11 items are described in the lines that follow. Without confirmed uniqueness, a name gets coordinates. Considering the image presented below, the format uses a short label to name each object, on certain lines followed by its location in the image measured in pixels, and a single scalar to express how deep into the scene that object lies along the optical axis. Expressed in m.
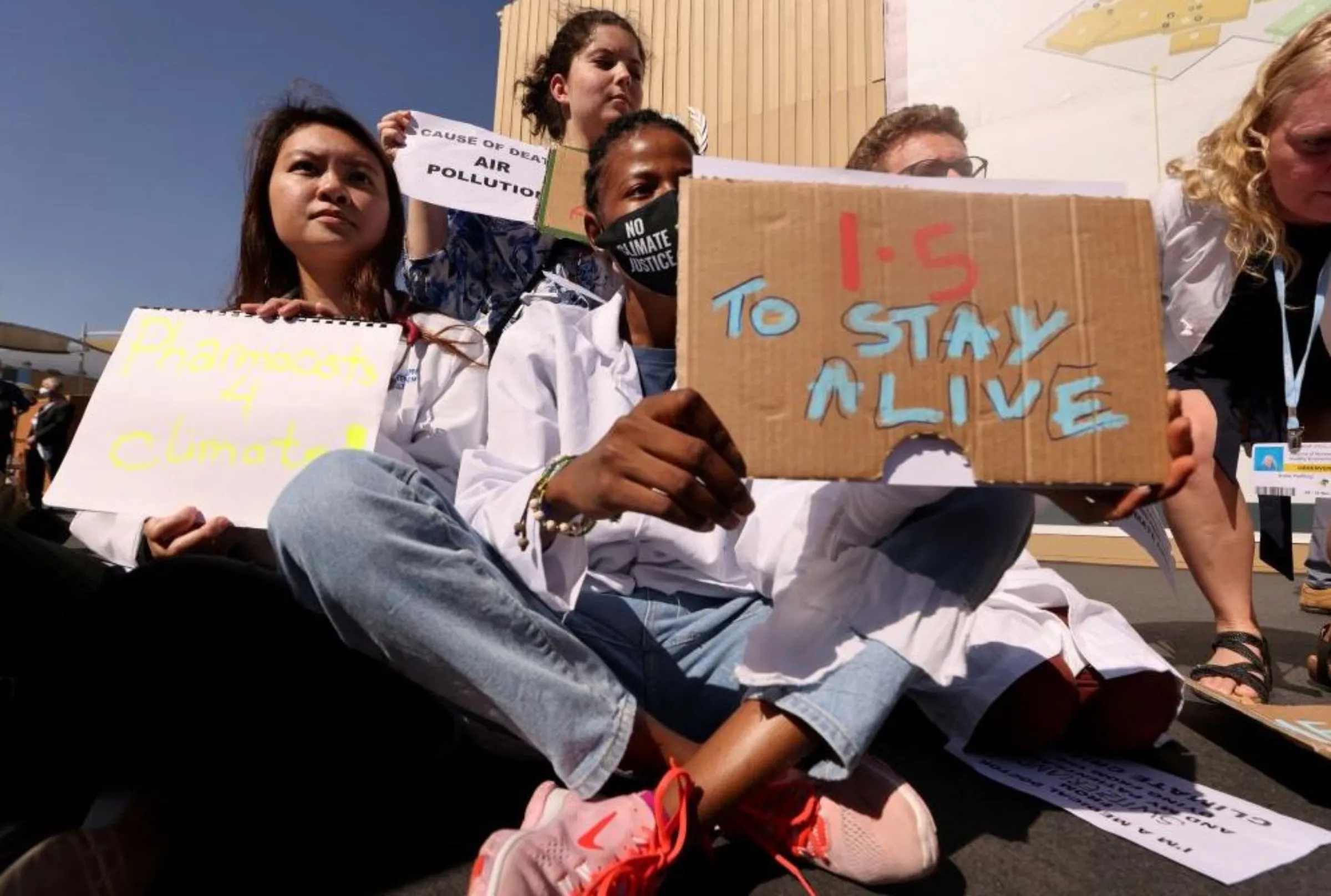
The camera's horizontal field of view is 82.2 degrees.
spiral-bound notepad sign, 1.18
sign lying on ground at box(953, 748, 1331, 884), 0.94
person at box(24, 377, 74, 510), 7.46
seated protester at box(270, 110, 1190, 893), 0.78
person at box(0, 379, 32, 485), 6.46
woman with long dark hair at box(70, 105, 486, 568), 1.36
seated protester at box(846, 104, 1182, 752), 1.17
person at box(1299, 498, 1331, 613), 2.92
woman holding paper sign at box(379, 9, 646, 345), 2.00
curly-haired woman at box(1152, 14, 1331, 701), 1.55
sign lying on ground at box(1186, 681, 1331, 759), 1.09
